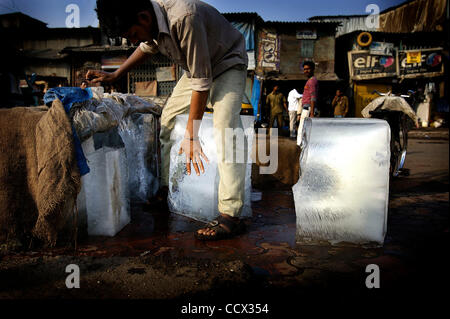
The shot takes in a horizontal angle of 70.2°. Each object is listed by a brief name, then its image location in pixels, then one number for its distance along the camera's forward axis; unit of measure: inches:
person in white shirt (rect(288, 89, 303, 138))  437.7
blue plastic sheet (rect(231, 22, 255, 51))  668.7
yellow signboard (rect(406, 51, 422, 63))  719.6
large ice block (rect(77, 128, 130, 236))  81.5
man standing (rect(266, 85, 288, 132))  543.8
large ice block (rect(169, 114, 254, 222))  97.2
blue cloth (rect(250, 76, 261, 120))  641.0
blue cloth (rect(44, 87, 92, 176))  72.9
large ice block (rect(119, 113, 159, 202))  115.0
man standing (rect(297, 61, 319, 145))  251.2
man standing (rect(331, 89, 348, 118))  502.9
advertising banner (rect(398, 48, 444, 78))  710.5
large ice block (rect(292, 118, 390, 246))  72.7
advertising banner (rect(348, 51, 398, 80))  708.0
